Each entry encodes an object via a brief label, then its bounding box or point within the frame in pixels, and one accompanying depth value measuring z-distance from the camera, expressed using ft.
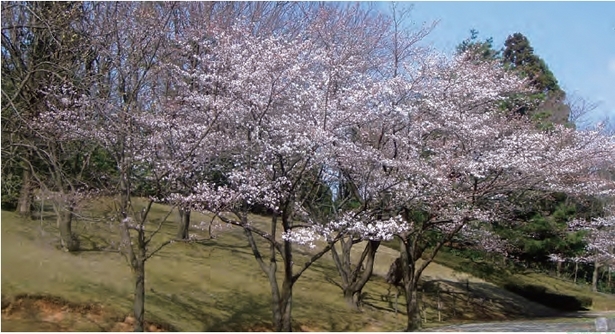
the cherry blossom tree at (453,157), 38.58
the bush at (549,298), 70.95
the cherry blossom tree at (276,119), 34.96
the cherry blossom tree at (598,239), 63.21
